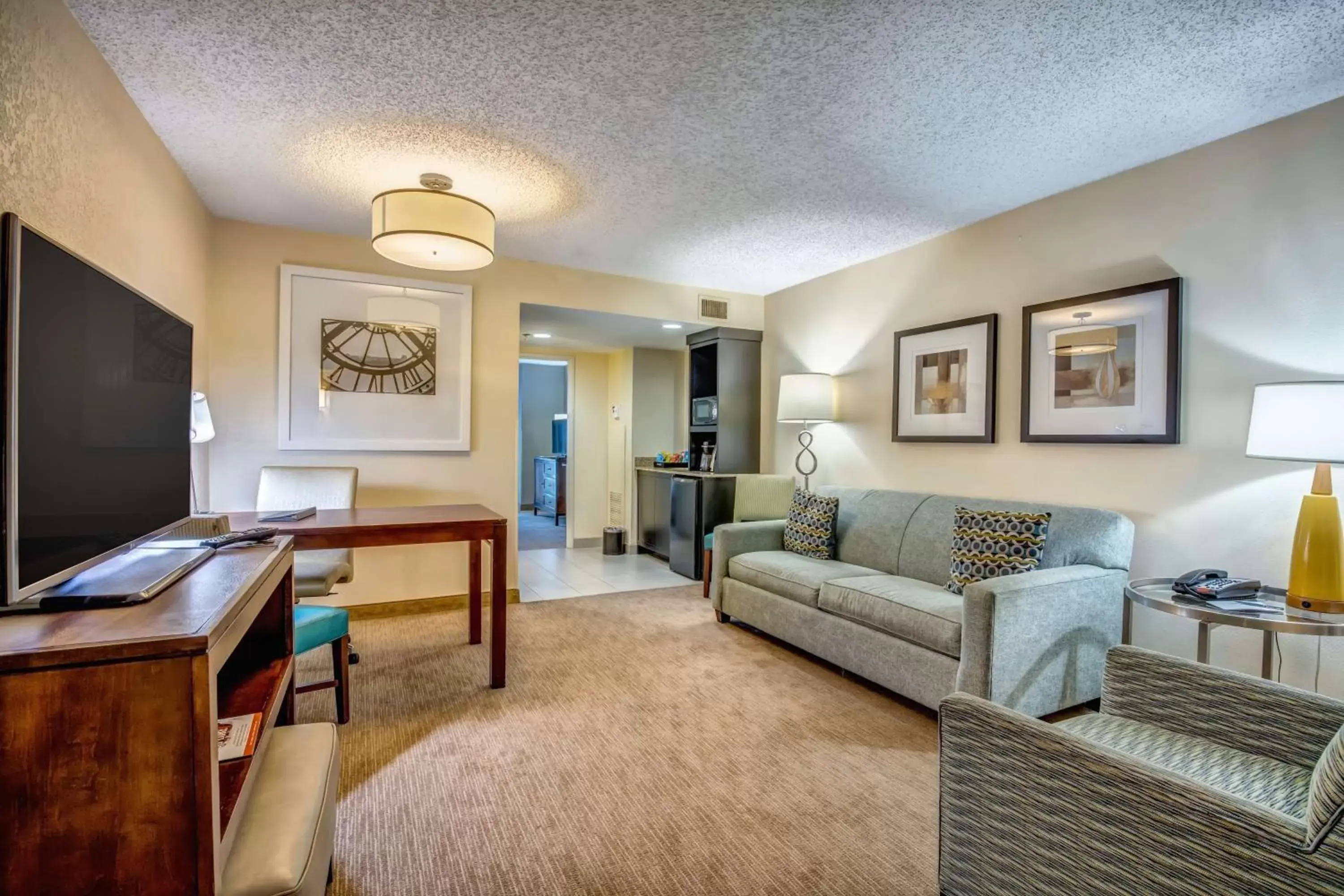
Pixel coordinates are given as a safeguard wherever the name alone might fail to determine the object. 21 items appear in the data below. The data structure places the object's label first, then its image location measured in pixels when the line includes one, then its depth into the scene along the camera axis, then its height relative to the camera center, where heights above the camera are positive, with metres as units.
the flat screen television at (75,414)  0.94 +0.04
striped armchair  0.93 -0.65
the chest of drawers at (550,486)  8.09 -0.61
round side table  1.78 -0.51
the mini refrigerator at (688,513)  4.91 -0.58
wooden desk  2.46 -0.38
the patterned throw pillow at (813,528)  3.59 -0.49
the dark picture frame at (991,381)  3.27 +0.37
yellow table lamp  1.83 +0.00
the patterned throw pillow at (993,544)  2.61 -0.42
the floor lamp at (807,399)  4.15 +0.33
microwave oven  5.20 +0.29
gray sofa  2.25 -0.69
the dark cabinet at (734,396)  5.04 +0.41
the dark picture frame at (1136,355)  2.52 +0.42
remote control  1.53 -0.27
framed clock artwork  3.64 +0.49
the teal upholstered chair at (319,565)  2.25 -0.62
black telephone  2.05 -0.46
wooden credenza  0.78 -0.43
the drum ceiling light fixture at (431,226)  2.49 +0.90
